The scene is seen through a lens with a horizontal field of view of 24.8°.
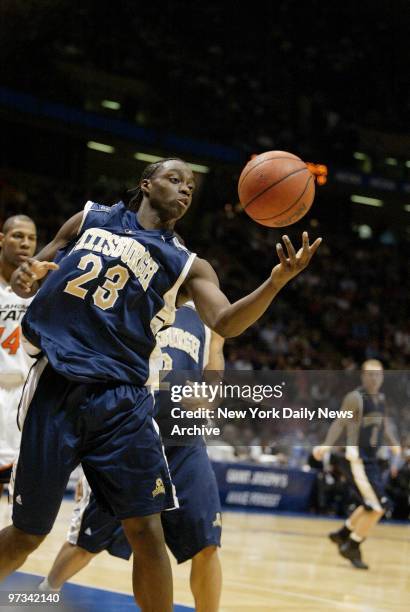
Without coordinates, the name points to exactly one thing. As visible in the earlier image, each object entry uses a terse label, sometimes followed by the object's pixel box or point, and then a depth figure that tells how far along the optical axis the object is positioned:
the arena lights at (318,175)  18.98
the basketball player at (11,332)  5.57
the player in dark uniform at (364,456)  7.68
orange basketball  4.11
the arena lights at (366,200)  26.65
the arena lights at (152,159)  23.81
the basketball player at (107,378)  3.64
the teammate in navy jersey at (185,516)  4.53
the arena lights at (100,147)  23.33
